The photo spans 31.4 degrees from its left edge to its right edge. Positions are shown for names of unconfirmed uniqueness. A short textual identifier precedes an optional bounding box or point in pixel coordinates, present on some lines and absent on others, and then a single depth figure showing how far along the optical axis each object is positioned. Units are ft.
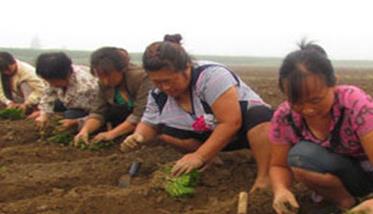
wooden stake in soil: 10.30
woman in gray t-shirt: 12.44
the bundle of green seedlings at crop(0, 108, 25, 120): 23.24
